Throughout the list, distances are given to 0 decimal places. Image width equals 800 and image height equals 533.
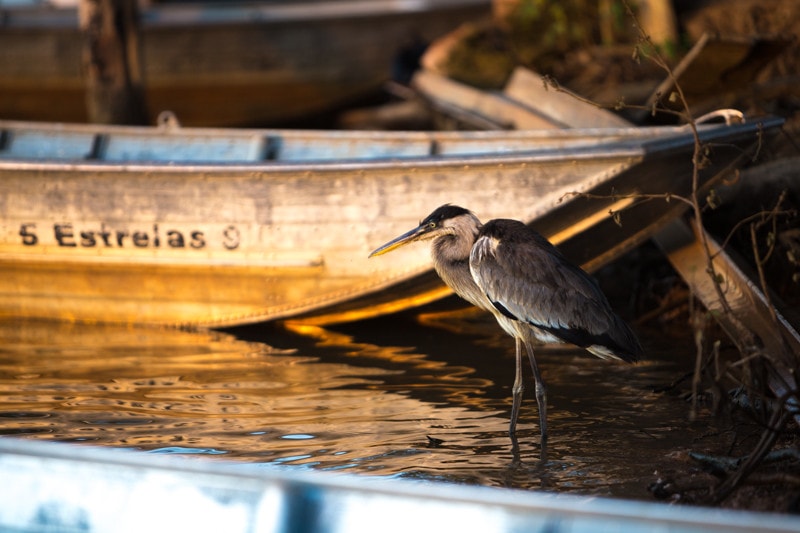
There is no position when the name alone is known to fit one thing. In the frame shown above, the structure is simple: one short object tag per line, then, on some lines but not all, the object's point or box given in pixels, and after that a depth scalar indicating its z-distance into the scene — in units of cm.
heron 1090
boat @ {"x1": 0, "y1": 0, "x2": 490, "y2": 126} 3237
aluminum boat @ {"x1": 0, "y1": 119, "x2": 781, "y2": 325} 1395
